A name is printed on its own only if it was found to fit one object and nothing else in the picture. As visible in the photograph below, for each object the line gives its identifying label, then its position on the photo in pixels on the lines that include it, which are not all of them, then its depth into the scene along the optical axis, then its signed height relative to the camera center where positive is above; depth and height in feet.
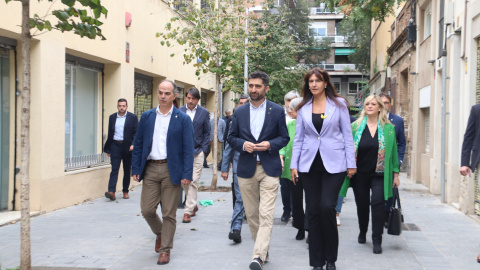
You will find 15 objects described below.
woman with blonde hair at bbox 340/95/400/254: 23.30 -1.30
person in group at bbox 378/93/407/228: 27.66 +0.20
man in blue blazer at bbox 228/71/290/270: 20.16 -0.64
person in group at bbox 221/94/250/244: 24.43 -3.04
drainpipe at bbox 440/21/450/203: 39.32 +1.14
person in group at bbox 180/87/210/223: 30.86 -0.38
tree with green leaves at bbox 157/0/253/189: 46.96 +7.68
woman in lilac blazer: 19.04 -0.96
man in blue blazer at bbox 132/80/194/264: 21.59 -1.17
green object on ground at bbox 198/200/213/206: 37.17 -4.75
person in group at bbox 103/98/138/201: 38.45 -0.64
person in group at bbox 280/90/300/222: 27.78 -2.89
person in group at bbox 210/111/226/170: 59.06 +0.25
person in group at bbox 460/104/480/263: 22.09 -0.48
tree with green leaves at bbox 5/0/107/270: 18.15 +1.80
